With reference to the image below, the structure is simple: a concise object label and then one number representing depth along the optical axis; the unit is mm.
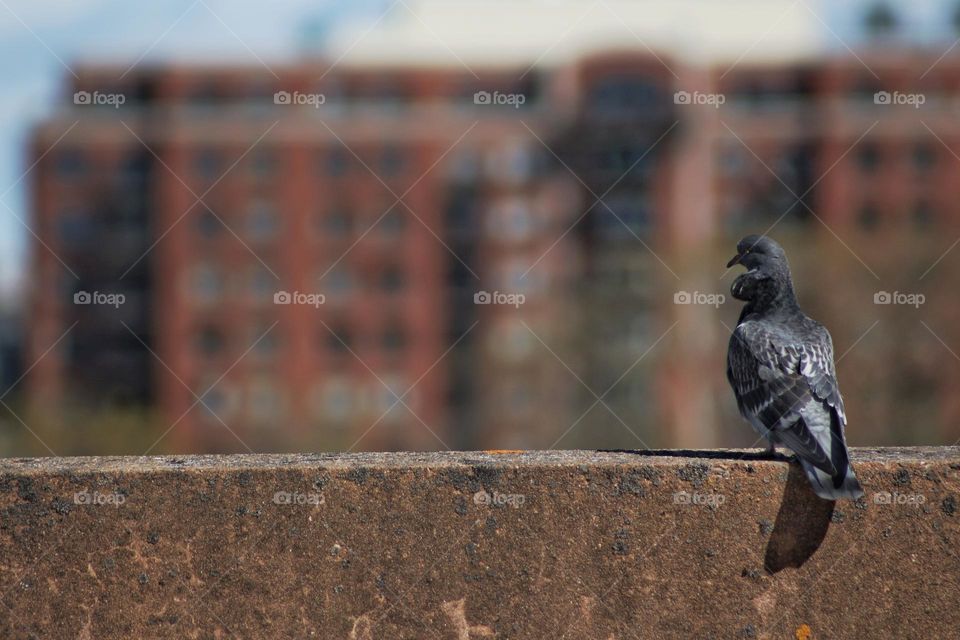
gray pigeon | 8031
